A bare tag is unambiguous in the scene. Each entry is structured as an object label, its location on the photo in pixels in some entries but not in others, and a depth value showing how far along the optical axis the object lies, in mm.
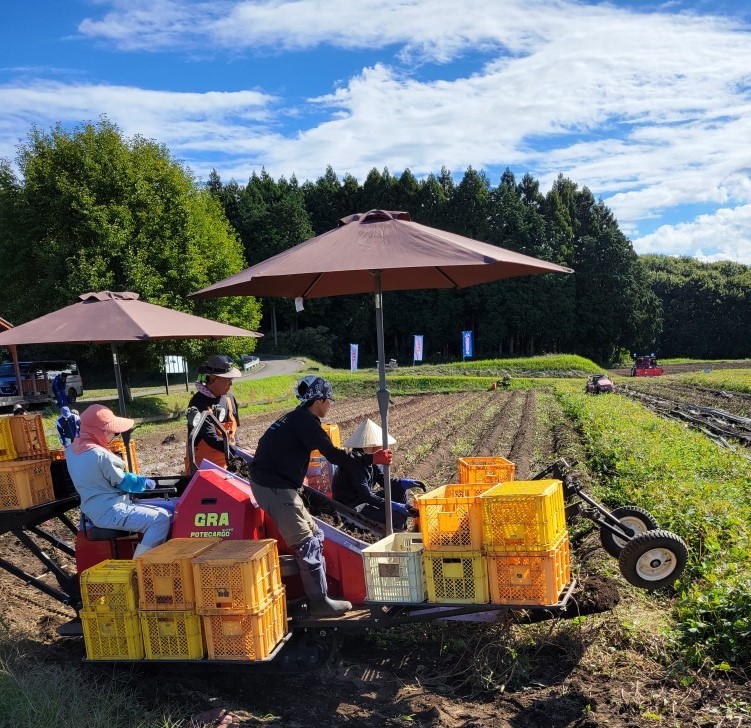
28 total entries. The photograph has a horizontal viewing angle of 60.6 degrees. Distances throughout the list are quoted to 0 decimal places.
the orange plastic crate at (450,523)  3969
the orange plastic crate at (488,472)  5316
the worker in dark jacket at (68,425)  5625
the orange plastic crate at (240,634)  3965
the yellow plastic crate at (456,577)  3988
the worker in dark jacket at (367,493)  5777
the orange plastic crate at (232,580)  3930
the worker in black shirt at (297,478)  4445
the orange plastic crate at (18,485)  5391
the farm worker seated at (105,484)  4680
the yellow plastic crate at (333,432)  6770
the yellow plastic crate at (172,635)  4066
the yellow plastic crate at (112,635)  4172
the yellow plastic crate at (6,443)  5586
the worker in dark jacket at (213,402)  5883
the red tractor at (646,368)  39750
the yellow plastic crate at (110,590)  4168
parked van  21344
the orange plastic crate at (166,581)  4047
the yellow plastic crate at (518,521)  3871
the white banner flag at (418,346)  33438
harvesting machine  4041
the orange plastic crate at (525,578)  3904
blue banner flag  35344
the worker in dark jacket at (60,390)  6056
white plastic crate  4176
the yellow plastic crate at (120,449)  6203
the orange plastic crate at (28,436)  5648
